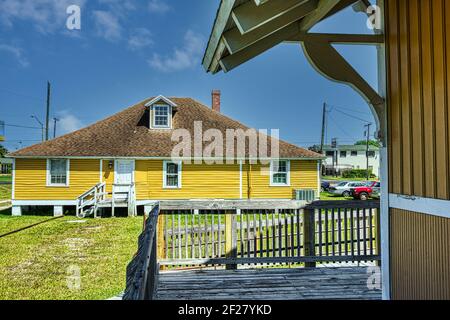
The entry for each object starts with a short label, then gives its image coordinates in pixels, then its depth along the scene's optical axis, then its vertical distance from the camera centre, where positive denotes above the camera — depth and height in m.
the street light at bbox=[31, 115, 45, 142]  29.89 +4.41
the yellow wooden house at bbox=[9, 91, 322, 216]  14.97 -0.15
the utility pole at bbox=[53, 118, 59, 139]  38.96 +5.73
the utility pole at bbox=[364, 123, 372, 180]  43.92 +5.84
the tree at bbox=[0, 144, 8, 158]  47.94 +2.89
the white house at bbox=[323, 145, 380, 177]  54.06 +2.03
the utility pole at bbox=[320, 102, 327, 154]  32.72 +5.09
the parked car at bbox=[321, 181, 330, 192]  28.87 -1.66
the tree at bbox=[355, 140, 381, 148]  75.78 +6.61
